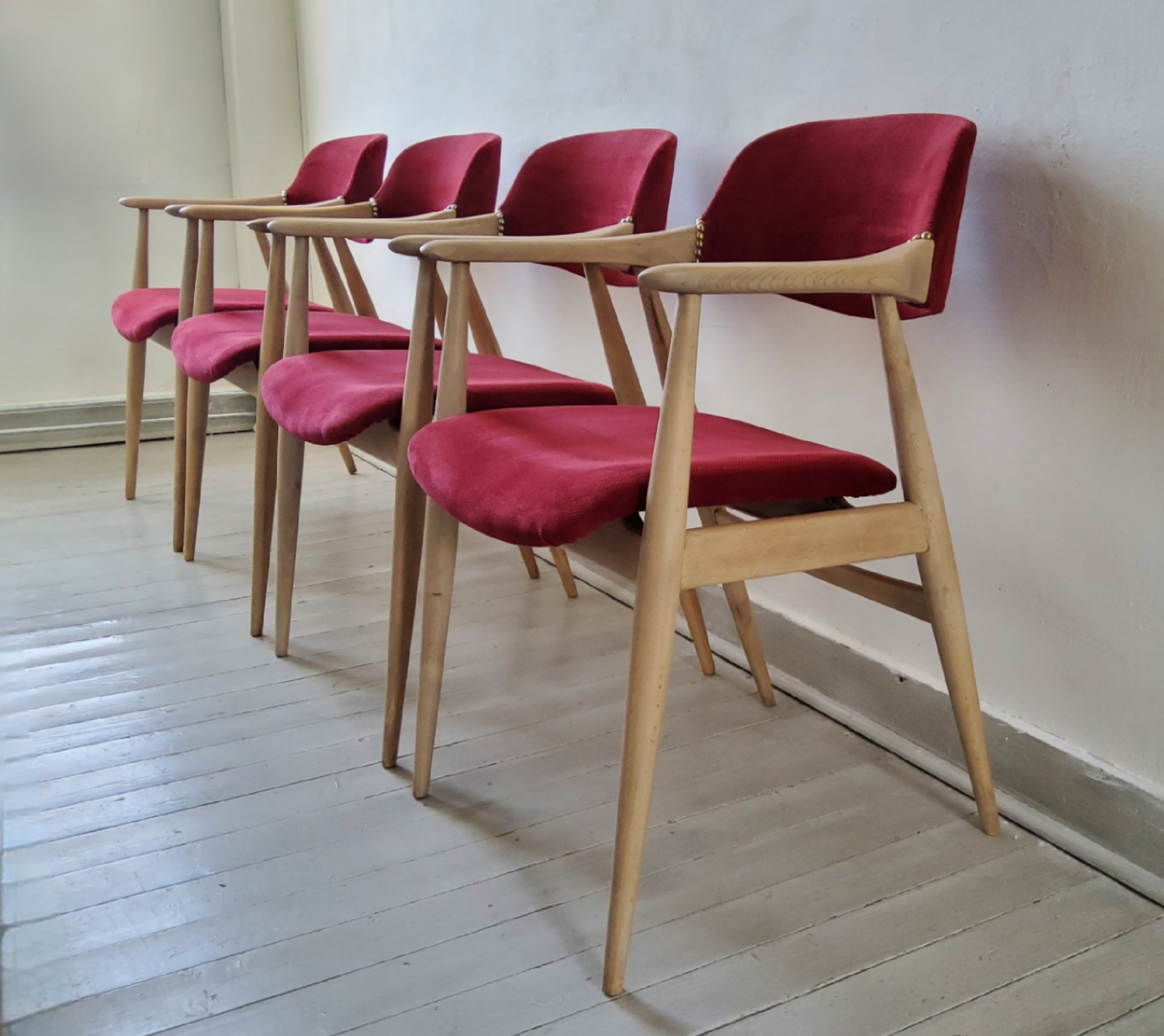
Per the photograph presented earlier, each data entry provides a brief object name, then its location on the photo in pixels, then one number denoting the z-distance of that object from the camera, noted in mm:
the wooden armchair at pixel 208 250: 2346
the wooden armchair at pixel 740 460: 1051
